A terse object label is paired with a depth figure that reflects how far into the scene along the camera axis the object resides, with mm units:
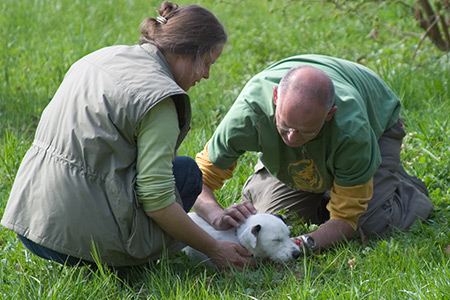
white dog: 7406
